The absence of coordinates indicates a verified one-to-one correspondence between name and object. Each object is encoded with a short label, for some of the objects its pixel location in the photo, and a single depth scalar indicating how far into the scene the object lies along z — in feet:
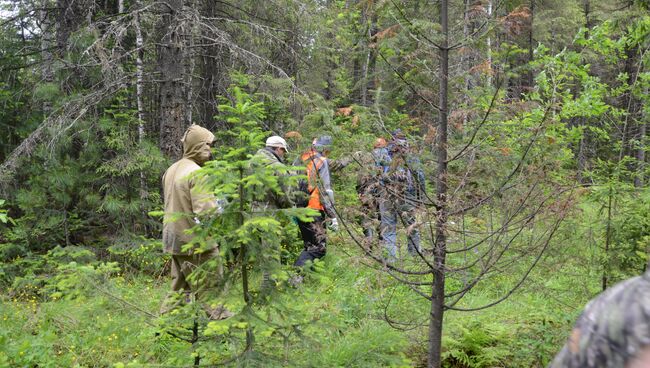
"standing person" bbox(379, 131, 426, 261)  11.99
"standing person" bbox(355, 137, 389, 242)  11.93
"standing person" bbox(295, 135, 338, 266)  12.57
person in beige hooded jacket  16.12
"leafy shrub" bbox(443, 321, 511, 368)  15.07
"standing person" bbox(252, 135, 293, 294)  9.70
